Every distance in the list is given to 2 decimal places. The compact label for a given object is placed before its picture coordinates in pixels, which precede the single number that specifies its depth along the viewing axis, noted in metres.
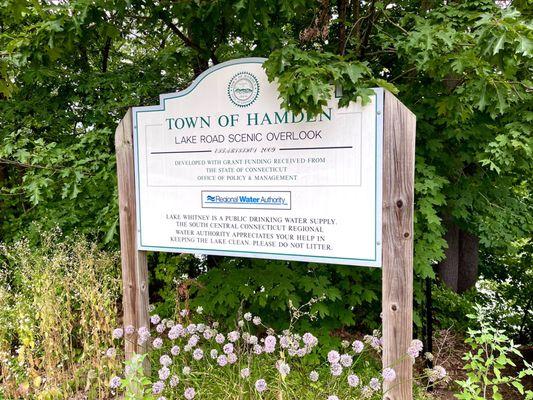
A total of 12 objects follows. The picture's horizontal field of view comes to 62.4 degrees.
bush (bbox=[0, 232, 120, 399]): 3.02
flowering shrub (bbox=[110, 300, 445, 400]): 2.36
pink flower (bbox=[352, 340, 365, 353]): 2.39
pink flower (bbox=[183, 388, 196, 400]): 2.40
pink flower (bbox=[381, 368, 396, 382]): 2.28
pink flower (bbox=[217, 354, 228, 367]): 2.48
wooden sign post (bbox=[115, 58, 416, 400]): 2.38
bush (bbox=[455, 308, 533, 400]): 2.21
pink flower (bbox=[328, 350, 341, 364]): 2.29
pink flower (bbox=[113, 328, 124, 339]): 2.80
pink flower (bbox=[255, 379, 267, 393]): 2.26
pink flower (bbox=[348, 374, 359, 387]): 2.22
